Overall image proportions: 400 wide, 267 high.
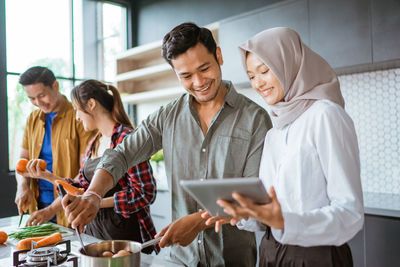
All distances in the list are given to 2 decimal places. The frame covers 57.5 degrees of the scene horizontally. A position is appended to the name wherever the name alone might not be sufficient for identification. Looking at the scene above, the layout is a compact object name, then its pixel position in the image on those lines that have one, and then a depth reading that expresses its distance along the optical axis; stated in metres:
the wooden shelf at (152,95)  4.10
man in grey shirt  1.52
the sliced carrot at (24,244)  1.48
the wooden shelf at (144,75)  4.37
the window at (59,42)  4.15
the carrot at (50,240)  1.53
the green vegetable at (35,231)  1.73
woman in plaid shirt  1.89
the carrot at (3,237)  1.67
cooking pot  0.98
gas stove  1.25
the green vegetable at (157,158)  4.22
